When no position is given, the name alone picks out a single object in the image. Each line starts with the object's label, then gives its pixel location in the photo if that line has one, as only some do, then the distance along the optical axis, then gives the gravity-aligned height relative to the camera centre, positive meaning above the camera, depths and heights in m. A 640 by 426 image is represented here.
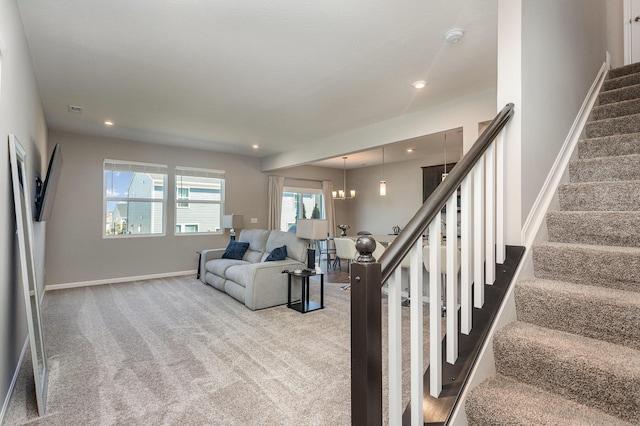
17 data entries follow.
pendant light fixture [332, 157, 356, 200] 7.54 +0.98
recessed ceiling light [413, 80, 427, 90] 3.23 +1.40
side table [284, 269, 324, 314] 3.92 -1.04
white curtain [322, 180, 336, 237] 8.91 +0.35
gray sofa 3.99 -0.75
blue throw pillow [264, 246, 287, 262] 4.41 -0.54
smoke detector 2.36 +1.41
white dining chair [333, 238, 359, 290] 4.78 -0.48
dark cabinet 6.76 +0.91
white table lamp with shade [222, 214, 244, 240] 6.54 -0.10
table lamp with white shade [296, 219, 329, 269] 4.21 -0.19
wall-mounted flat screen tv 3.03 +0.26
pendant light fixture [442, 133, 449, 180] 5.98 +1.32
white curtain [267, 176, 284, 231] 7.62 +0.38
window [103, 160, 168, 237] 5.66 +0.36
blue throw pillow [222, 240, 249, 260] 5.38 -0.59
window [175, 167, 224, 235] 6.41 +0.37
